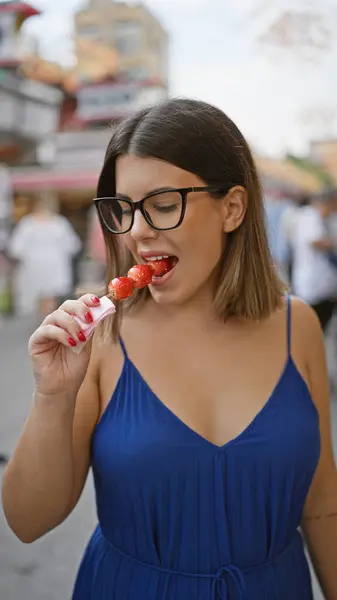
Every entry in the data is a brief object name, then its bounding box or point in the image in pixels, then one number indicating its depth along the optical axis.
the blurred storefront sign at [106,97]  10.80
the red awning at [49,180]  12.93
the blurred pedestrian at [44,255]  7.36
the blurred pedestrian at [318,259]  5.05
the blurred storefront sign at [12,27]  8.33
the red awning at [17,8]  8.17
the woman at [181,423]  1.13
